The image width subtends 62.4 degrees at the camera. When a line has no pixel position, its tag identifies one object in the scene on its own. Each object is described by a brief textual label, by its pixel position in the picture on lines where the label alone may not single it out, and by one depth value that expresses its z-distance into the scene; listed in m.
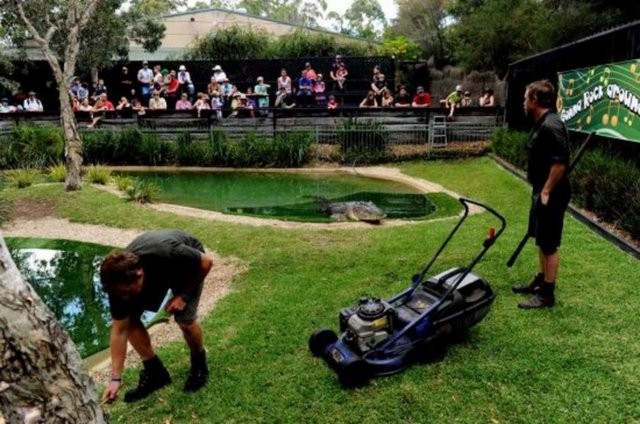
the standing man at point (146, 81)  16.11
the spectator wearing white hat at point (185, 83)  16.45
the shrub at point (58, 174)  10.18
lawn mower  2.96
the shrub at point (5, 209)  7.74
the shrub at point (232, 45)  21.67
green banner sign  5.91
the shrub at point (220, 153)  12.47
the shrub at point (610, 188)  5.16
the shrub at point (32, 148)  11.93
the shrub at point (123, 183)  9.33
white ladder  12.70
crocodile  7.30
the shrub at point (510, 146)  9.44
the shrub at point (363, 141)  12.51
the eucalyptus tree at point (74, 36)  8.88
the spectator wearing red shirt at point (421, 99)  14.34
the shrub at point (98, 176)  10.05
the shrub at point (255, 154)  12.38
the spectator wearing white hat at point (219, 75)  16.14
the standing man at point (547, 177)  3.47
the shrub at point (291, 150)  12.30
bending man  2.58
